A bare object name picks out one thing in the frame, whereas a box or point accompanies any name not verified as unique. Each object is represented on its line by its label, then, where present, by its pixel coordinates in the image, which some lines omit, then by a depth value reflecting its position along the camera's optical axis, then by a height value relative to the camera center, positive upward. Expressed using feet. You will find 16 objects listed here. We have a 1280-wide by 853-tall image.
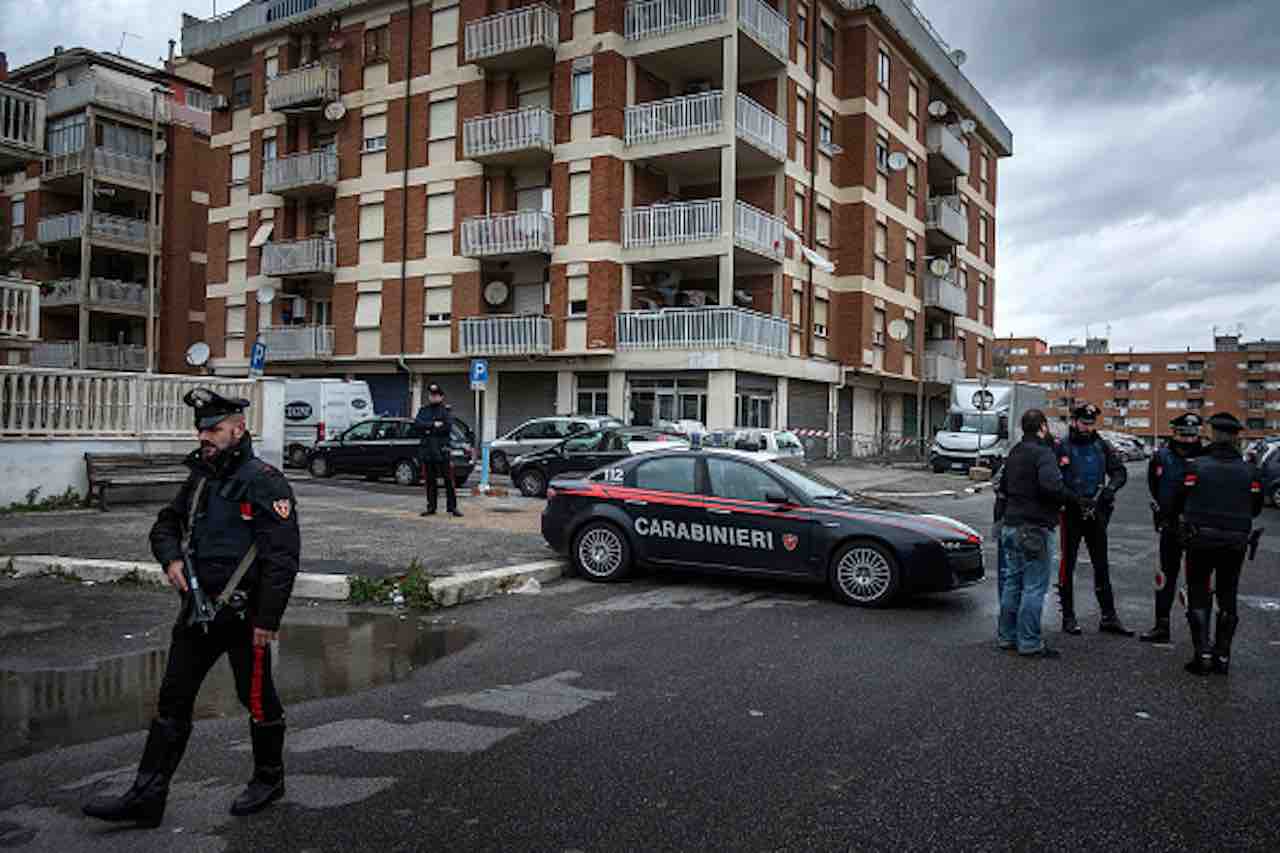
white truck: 94.17 +1.36
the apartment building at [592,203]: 87.30 +24.26
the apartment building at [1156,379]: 412.98 +29.38
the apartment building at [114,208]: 127.54 +30.07
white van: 84.17 +1.21
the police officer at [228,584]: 12.41 -2.12
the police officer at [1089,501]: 24.84 -1.51
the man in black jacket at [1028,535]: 21.65 -2.16
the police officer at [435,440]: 42.93 -0.59
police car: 26.86 -2.84
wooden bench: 44.00 -2.43
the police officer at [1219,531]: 20.34 -1.82
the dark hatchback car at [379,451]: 68.08 -1.85
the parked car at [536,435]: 69.62 -0.44
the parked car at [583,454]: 56.44 -1.39
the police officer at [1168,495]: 22.06 -1.20
